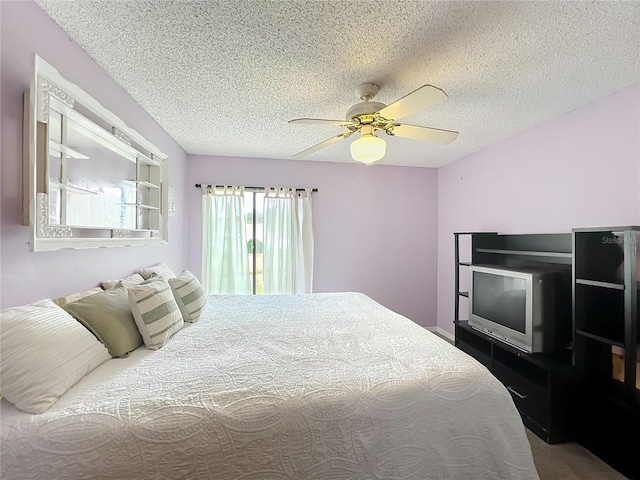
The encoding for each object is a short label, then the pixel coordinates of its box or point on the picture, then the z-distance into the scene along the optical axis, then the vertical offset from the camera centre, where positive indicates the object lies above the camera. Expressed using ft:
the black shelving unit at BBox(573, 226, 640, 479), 5.45 -1.98
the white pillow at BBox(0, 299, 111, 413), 3.16 -1.46
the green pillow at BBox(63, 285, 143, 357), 4.40 -1.37
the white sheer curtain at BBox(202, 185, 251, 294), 11.62 -0.10
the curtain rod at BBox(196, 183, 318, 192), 11.68 +2.21
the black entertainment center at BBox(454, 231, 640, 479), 5.18 -2.53
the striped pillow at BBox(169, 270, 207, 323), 6.57 -1.43
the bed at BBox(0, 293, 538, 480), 2.99 -2.19
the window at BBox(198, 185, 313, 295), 11.68 -0.06
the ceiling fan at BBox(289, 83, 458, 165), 5.50 +2.43
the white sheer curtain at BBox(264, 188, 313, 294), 12.11 -0.13
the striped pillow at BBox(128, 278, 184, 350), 4.94 -1.39
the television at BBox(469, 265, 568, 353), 6.73 -1.80
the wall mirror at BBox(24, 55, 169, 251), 3.97 +1.24
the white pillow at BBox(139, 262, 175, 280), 7.29 -0.91
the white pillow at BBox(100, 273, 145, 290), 5.76 -0.96
